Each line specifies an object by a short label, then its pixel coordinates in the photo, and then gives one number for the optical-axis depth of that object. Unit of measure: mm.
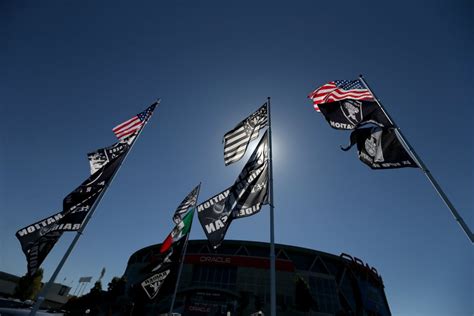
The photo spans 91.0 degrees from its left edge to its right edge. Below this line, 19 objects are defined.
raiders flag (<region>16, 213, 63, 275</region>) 9430
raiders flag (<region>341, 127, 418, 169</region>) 7945
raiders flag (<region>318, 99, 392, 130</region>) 9156
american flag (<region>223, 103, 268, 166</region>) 10250
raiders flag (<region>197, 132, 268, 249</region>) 7844
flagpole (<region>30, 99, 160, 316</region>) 7352
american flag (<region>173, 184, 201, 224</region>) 15708
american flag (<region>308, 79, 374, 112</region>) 10335
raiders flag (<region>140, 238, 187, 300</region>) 10898
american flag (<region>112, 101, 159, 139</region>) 12755
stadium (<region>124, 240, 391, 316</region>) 38344
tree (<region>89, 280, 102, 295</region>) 45375
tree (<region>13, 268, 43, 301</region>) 67938
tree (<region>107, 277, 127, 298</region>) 45094
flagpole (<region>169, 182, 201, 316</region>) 12816
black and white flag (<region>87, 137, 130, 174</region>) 11633
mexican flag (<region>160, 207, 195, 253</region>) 13242
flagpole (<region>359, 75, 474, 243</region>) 6338
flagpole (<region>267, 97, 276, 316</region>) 5809
